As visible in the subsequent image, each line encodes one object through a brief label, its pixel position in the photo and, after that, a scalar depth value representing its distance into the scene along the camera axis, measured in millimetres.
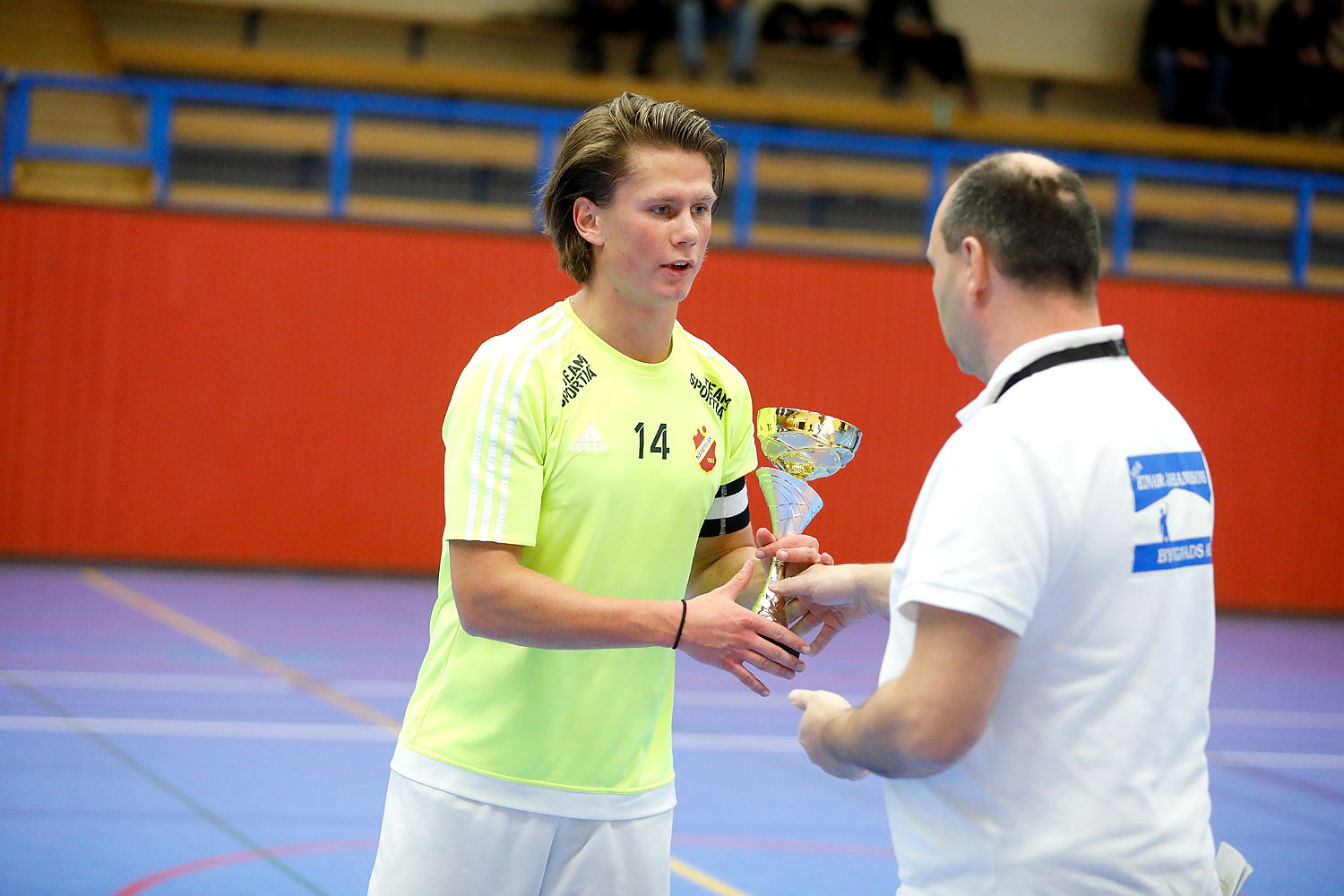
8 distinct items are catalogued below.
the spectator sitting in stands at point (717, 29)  15547
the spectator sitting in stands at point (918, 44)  16078
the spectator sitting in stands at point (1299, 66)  16062
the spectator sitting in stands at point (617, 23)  15438
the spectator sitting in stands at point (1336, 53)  16391
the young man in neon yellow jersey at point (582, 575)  2492
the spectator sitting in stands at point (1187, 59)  16078
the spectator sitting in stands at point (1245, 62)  15938
